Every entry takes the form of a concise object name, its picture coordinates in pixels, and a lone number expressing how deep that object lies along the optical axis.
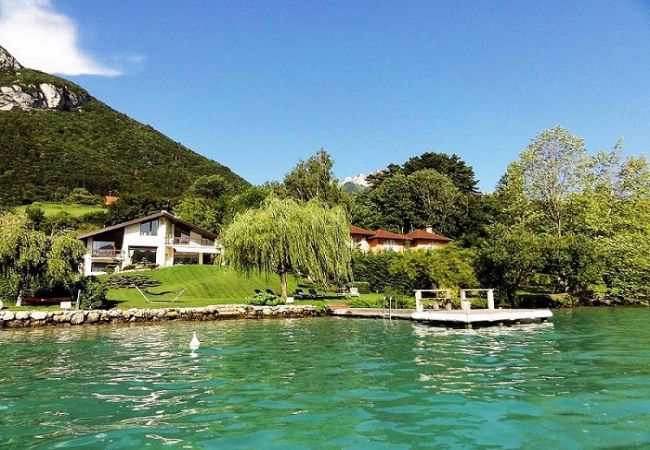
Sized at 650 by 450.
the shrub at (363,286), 42.81
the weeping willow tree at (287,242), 30.81
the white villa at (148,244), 49.22
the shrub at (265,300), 30.27
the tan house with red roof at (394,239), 65.62
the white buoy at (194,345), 14.91
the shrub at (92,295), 26.86
